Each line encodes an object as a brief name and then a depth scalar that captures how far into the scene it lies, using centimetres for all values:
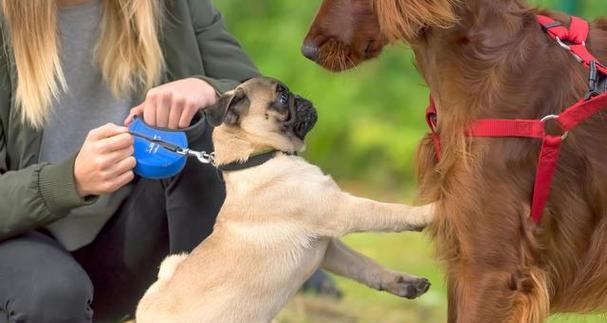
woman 632
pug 641
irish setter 574
